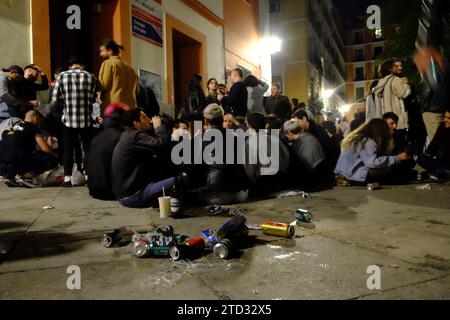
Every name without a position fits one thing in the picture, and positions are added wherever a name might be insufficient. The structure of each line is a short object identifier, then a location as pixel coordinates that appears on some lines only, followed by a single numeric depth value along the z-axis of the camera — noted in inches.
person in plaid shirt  223.1
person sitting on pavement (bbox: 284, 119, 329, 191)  222.4
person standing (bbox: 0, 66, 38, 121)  235.6
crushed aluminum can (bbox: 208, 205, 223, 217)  158.2
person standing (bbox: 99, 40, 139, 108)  233.9
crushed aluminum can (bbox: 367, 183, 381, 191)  216.8
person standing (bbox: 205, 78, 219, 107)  315.6
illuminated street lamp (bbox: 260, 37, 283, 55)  605.0
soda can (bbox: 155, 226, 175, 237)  110.4
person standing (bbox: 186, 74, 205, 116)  316.5
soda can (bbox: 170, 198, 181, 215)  150.9
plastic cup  152.1
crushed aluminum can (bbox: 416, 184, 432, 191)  217.7
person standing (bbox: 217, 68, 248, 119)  282.2
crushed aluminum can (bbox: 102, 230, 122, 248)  113.1
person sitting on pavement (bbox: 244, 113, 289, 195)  198.8
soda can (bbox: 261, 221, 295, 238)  121.6
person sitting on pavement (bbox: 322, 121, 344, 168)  251.4
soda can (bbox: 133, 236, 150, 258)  103.5
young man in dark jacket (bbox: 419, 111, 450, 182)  237.5
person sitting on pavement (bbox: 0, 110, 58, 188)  228.5
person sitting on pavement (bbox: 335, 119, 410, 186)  217.8
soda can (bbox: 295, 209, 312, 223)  140.0
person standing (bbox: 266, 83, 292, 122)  320.2
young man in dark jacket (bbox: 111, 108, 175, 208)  167.3
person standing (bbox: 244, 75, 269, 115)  313.1
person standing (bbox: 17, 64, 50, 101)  240.1
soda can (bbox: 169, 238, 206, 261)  101.3
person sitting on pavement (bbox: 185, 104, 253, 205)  180.5
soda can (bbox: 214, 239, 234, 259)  101.7
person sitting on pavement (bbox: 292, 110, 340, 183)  244.8
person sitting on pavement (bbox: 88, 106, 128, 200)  176.7
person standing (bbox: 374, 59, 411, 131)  261.7
